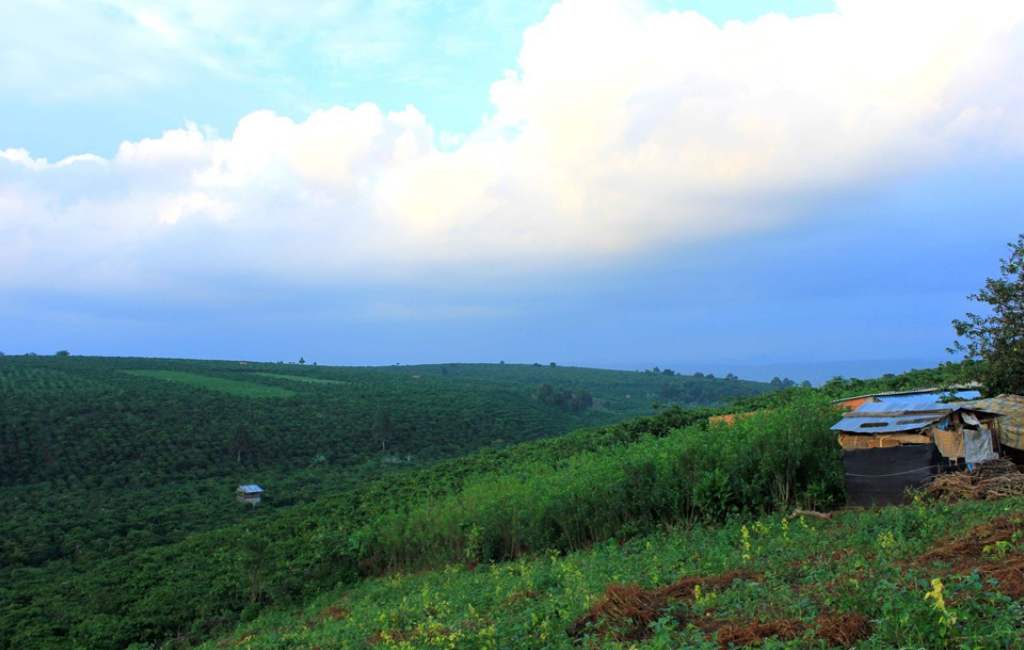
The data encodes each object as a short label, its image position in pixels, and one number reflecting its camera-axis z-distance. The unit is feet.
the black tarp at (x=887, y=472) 36.68
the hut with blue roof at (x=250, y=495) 143.83
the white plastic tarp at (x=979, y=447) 36.65
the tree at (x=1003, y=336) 46.32
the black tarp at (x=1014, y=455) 37.91
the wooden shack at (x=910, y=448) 36.73
